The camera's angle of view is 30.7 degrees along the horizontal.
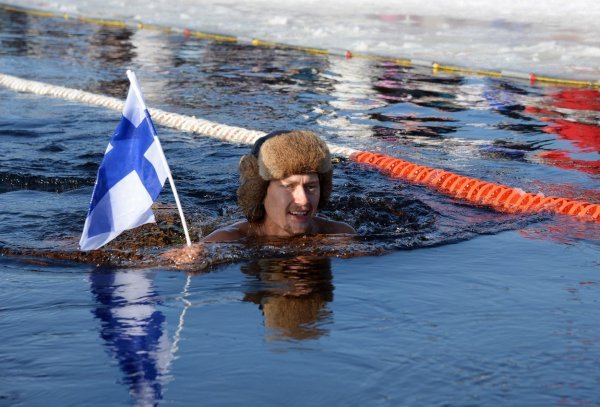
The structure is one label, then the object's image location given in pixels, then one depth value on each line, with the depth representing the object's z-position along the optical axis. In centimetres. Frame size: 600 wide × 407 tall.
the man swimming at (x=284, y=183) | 627
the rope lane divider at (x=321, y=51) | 1534
